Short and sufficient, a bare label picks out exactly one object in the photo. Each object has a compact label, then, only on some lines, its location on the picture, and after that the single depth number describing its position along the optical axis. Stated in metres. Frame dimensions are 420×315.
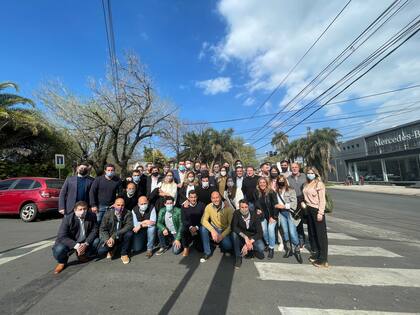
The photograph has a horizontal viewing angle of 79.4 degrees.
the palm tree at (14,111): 15.54
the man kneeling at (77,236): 4.43
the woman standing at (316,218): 4.61
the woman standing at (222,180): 6.75
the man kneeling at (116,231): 4.89
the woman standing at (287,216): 5.16
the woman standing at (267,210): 5.26
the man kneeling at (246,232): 4.88
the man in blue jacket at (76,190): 5.07
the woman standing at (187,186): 6.02
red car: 9.07
